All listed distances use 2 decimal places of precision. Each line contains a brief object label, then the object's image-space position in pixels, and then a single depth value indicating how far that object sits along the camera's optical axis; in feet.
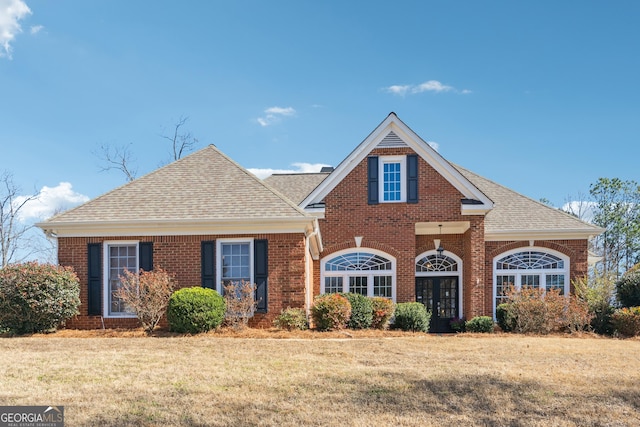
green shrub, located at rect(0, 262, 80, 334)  47.03
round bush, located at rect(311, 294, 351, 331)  49.73
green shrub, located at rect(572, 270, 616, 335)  56.75
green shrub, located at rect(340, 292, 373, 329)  52.65
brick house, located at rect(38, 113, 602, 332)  51.19
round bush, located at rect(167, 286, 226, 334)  46.29
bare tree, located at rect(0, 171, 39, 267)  118.73
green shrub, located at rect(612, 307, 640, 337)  54.34
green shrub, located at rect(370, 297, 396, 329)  54.19
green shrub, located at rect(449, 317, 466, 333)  65.05
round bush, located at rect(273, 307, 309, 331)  48.98
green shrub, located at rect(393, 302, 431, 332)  56.29
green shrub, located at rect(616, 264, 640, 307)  61.21
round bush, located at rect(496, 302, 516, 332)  56.34
